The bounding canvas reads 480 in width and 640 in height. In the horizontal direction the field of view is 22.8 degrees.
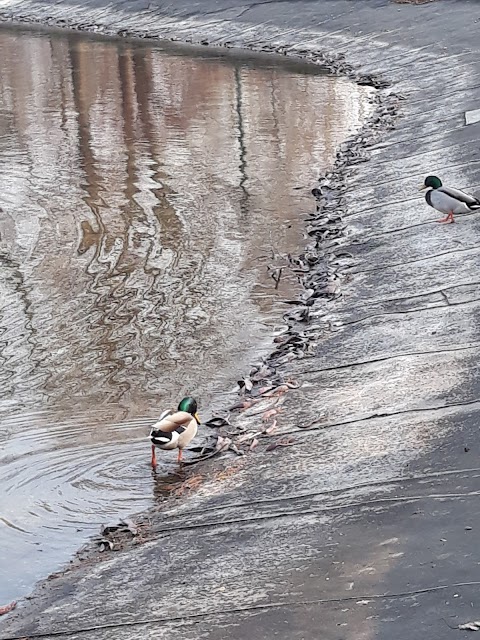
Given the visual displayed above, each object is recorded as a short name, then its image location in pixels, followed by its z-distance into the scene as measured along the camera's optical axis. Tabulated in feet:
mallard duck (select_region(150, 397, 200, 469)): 28.53
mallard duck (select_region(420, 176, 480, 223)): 46.16
